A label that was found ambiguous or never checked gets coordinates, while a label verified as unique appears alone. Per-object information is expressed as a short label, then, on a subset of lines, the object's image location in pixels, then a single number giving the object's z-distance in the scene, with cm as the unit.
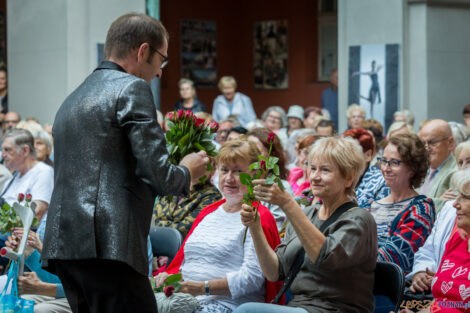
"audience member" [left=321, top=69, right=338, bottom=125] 1254
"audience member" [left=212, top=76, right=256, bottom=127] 1121
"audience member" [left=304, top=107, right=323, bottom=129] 991
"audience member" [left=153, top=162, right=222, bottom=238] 479
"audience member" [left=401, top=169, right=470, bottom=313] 325
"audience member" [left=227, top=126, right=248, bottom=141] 675
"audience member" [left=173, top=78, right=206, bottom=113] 1080
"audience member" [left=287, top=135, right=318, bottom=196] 534
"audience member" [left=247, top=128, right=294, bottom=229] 454
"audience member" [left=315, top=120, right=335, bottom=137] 748
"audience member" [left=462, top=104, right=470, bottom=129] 930
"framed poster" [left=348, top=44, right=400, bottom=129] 995
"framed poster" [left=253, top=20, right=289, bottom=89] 1548
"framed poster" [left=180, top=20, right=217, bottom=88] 1539
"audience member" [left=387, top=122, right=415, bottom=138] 665
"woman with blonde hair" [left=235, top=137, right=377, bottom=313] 302
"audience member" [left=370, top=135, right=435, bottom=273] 392
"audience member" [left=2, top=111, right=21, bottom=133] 1001
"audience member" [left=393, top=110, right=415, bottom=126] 932
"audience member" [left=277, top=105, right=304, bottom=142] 1028
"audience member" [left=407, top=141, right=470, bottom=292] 373
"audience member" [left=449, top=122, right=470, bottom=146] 631
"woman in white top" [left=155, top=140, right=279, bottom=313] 358
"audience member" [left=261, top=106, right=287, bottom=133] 990
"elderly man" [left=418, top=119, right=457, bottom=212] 553
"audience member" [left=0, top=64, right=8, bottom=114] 1136
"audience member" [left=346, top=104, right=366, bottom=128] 946
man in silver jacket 247
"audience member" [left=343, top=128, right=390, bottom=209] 464
